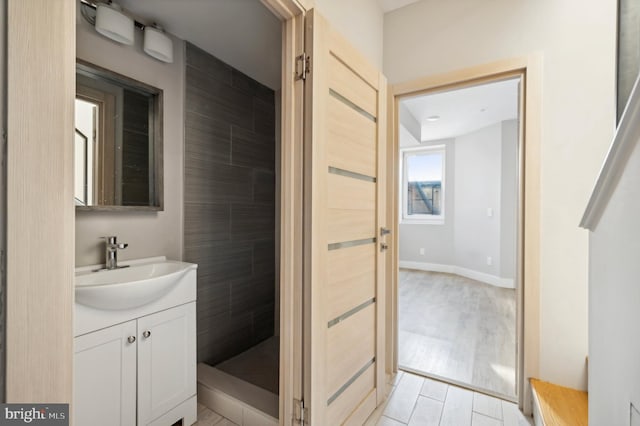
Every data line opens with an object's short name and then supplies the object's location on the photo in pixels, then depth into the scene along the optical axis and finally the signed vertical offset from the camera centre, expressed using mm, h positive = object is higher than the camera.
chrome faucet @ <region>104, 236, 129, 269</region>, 1558 -212
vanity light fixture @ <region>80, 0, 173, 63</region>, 1512 +1014
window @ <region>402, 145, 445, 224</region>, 5676 +580
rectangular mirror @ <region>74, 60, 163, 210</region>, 1546 +401
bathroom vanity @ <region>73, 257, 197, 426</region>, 1200 -630
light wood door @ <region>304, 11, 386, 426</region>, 1285 -85
